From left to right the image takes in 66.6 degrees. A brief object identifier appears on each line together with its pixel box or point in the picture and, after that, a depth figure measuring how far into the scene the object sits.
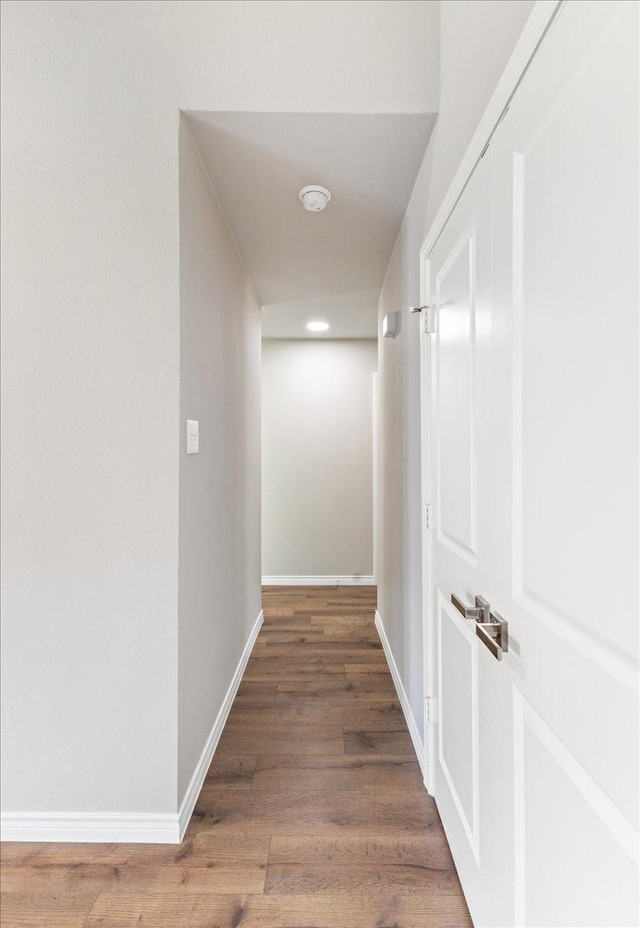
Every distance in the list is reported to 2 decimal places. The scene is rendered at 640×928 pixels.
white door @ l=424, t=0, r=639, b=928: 0.64
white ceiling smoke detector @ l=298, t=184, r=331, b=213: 2.07
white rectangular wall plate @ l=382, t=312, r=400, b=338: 2.49
